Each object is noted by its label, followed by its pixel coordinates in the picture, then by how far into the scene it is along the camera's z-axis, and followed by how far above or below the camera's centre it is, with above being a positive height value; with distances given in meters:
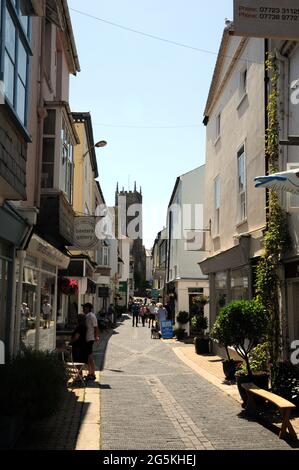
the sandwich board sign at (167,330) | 26.59 -1.20
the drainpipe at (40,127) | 12.69 +4.21
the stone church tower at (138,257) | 113.38 +10.14
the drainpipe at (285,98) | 11.20 +4.29
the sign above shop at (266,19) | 7.03 +3.73
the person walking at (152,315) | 34.58 -0.62
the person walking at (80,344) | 12.52 -0.90
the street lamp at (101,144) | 24.38 +7.22
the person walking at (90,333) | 12.46 -0.67
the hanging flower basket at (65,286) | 19.09 +0.64
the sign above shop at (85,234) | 17.31 +2.24
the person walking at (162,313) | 26.86 -0.41
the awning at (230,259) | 13.63 +1.37
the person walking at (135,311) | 39.84 -0.44
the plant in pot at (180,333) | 25.34 -1.28
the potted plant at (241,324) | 9.77 -0.33
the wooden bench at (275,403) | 7.30 -1.37
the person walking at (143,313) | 41.98 -0.62
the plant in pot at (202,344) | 18.77 -1.32
